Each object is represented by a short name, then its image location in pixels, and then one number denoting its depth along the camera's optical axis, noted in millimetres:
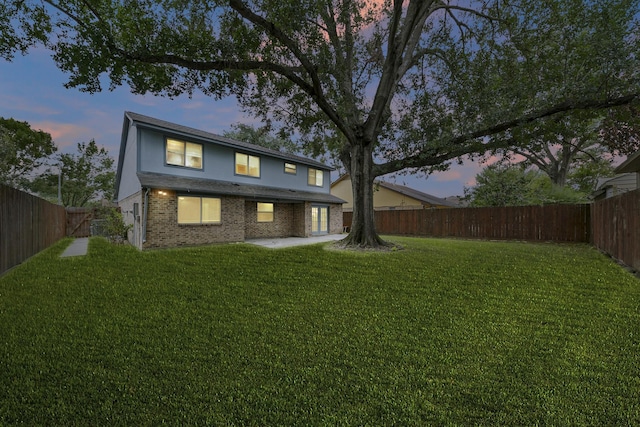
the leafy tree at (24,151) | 22500
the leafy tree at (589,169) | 21381
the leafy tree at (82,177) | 27125
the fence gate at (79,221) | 17078
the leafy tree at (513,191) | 15945
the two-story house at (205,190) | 10547
